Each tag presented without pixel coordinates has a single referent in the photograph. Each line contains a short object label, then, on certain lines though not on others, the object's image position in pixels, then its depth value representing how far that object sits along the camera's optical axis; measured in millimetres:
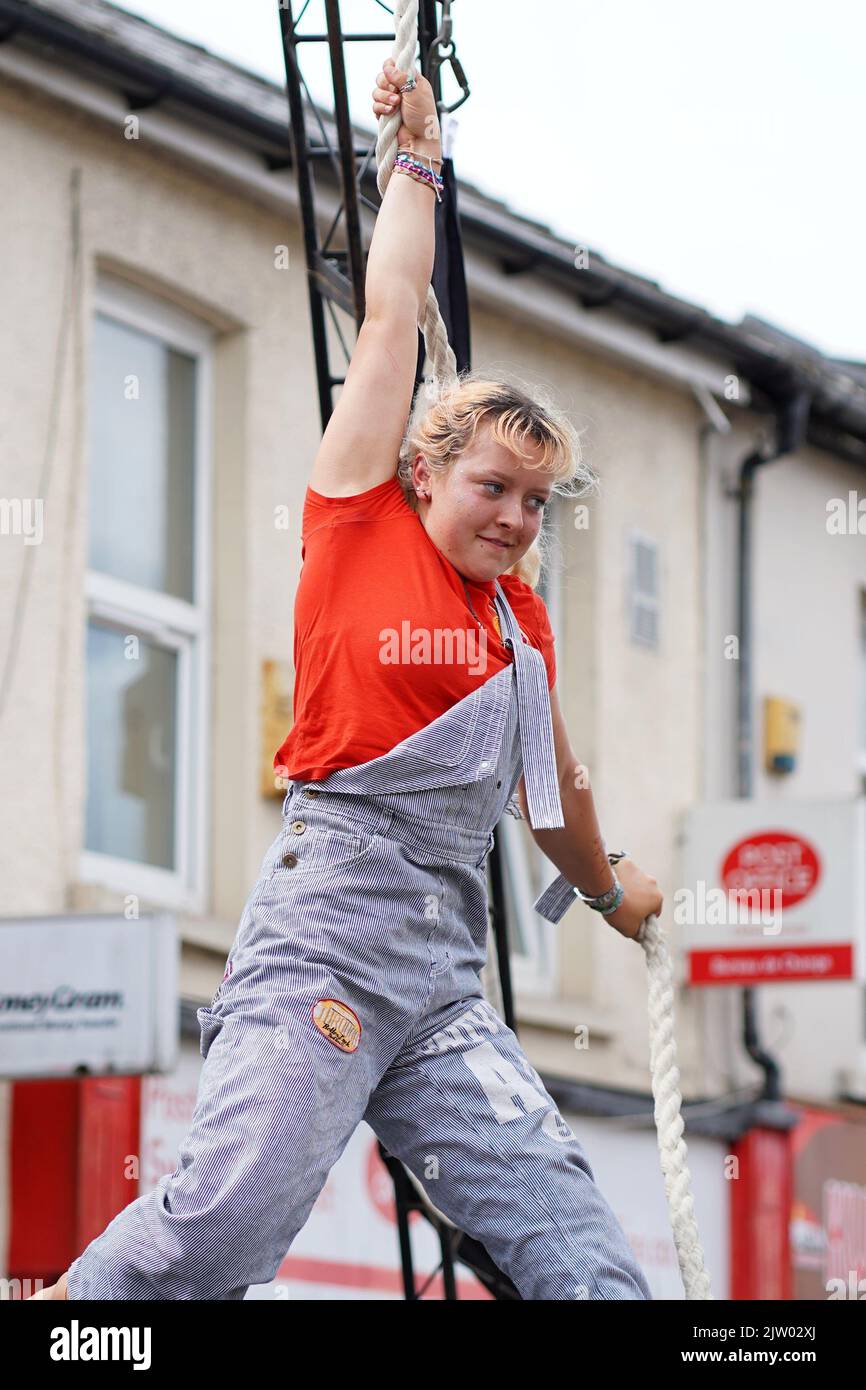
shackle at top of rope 8828
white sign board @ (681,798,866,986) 21797
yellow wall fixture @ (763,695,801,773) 24687
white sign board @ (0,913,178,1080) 14742
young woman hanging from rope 6242
